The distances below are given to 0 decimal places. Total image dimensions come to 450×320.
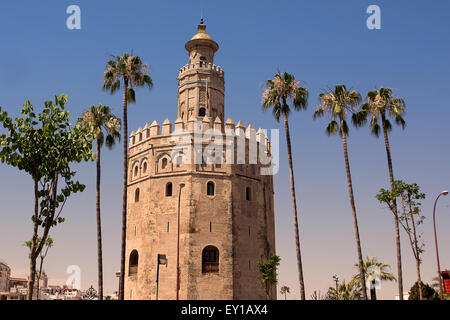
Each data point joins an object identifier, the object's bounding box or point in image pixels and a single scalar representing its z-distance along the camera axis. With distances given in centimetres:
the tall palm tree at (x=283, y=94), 3569
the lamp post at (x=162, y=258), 3018
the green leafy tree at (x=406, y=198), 3347
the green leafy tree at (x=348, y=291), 5411
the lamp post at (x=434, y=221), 3210
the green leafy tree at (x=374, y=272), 4894
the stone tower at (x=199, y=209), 3941
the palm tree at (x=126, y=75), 3612
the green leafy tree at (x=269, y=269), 3959
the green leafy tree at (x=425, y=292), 4472
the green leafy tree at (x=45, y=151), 2038
